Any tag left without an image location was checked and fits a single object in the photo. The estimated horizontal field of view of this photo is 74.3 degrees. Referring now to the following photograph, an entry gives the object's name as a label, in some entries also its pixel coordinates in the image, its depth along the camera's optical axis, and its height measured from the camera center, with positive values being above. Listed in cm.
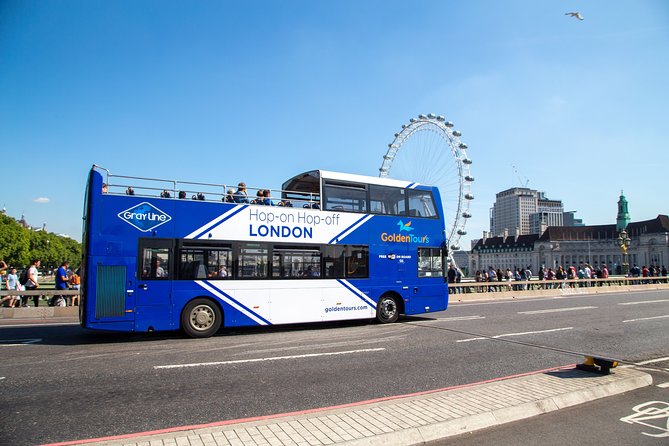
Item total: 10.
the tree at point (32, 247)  7288 +364
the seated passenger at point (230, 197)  1270 +188
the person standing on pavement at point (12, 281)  1897 -77
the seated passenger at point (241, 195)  1280 +192
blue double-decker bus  1103 +20
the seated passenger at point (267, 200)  1309 +185
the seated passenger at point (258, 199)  1303 +185
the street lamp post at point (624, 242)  5311 +216
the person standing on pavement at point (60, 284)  1781 -85
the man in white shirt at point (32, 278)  1842 -63
